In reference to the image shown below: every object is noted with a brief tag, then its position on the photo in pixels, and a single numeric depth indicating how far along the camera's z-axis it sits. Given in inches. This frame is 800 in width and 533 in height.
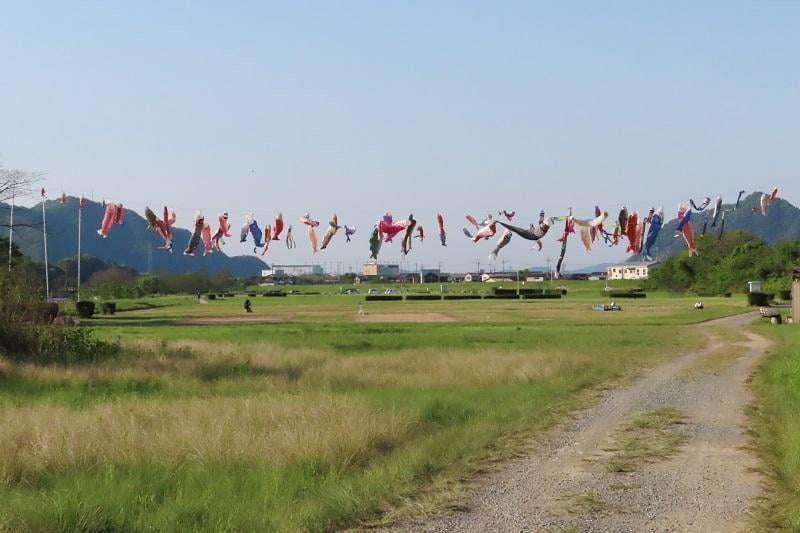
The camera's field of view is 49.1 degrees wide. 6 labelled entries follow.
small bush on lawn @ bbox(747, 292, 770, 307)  3257.9
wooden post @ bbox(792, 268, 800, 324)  2129.4
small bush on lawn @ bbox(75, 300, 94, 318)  2802.7
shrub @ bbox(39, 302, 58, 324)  1158.3
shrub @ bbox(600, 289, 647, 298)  4816.4
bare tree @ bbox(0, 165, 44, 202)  1312.7
